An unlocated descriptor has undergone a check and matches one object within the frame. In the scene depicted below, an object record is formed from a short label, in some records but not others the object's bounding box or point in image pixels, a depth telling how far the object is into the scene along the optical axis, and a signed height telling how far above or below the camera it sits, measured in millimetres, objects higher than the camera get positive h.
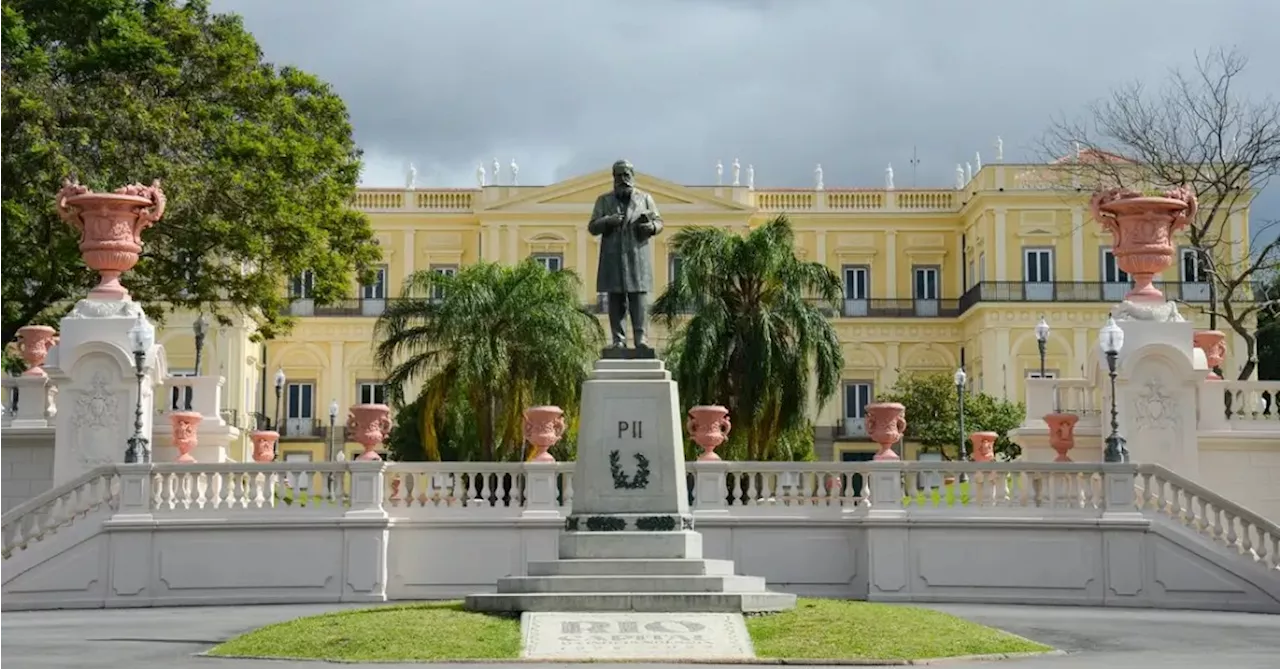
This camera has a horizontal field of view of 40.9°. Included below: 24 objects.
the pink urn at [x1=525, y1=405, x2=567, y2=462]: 24531 +610
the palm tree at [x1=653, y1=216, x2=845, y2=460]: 34844 +2826
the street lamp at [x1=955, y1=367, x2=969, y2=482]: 47500 +2444
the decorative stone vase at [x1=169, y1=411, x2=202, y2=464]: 24969 +517
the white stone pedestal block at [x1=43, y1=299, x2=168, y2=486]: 24203 +991
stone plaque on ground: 15133 -1528
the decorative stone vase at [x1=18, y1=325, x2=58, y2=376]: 27312 +1957
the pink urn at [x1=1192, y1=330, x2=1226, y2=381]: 26609 +1951
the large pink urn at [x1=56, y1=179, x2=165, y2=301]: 24797 +3537
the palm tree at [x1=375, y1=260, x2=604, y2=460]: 39188 +2657
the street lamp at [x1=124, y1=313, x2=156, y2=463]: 23000 +1370
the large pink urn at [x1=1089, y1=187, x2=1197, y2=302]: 25188 +3598
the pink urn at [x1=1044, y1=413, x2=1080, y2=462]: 24781 +553
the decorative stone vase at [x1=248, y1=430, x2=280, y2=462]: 30016 +363
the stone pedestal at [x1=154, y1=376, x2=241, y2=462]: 26484 +671
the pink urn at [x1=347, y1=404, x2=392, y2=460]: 24355 +617
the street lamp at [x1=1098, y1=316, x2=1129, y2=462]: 22562 +1454
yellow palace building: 69812 +8411
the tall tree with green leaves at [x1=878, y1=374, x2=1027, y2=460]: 59219 +1980
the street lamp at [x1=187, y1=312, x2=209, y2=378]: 33344 +2690
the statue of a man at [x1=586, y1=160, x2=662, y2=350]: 18562 +2367
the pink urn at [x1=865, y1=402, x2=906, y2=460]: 24203 +626
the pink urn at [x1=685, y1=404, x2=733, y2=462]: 24297 +584
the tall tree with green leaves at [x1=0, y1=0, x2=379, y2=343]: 30188 +5796
